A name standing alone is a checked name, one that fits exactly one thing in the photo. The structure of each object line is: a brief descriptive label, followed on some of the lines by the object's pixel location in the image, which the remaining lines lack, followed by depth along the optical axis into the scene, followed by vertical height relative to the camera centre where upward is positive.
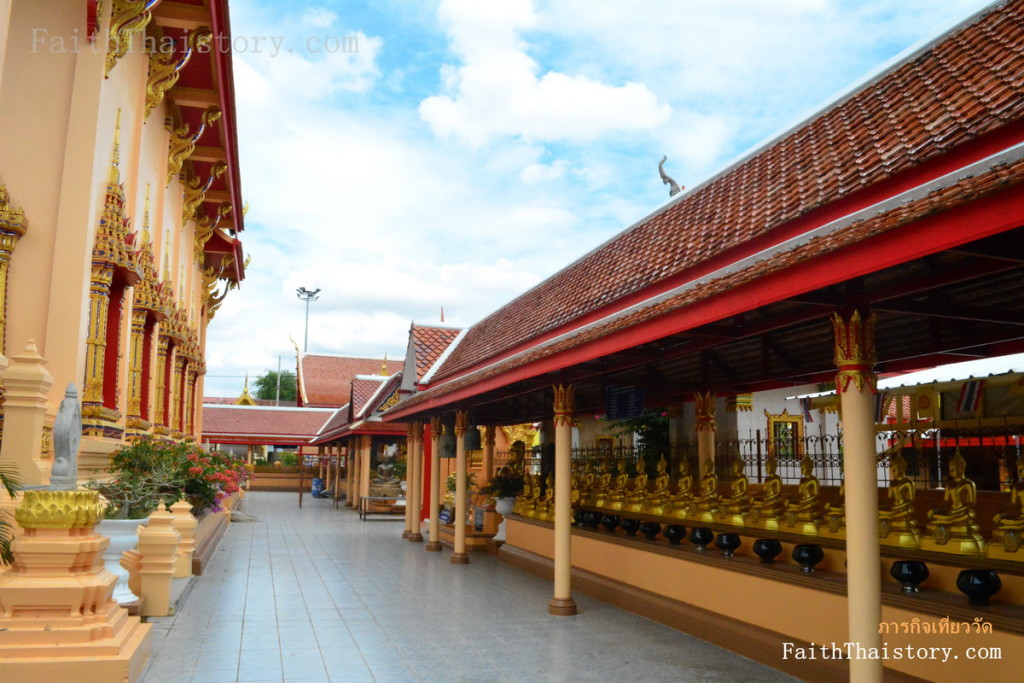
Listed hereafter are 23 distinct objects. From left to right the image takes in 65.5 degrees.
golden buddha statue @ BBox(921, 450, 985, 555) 5.55 -0.55
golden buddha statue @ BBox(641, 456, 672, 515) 9.82 -0.62
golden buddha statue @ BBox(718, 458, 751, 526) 8.25 -0.59
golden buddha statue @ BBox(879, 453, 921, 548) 6.01 -0.55
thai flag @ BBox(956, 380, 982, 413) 9.46 +0.58
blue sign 9.80 +0.53
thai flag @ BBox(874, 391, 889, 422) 10.60 +0.50
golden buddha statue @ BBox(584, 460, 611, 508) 11.50 -0.66
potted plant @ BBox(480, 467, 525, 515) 15.97 -0.92
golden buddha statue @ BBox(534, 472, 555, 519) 12.55 -0.95
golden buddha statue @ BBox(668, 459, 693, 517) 9.27 -0.61
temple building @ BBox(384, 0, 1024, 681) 4.61 +0.80
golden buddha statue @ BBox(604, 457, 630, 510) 10.83 -0.61
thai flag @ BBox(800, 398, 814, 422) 11.73 +0.57
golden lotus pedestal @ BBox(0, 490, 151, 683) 4.16 -0.82
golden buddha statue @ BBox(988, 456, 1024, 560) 5.19 -0.55
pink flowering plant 8.27 -0.40
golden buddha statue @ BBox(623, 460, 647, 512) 10.34 -0.64
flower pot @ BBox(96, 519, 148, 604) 7.17 -0.89
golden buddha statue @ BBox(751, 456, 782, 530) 7.66 -0.56
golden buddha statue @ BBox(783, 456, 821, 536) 7.23 -0.55
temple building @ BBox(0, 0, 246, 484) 6.96 +2.32
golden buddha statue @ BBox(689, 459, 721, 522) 8.74 -0.60
